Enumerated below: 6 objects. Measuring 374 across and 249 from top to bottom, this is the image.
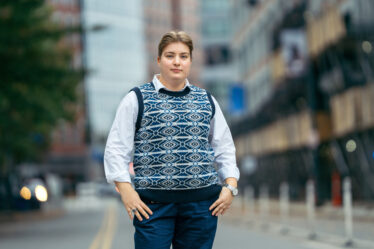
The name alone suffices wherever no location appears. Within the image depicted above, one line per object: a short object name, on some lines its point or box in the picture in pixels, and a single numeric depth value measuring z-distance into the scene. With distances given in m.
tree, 24.97
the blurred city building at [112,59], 124.69
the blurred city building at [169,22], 155.50
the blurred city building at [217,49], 122.69
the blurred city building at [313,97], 30.50
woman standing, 5.16
